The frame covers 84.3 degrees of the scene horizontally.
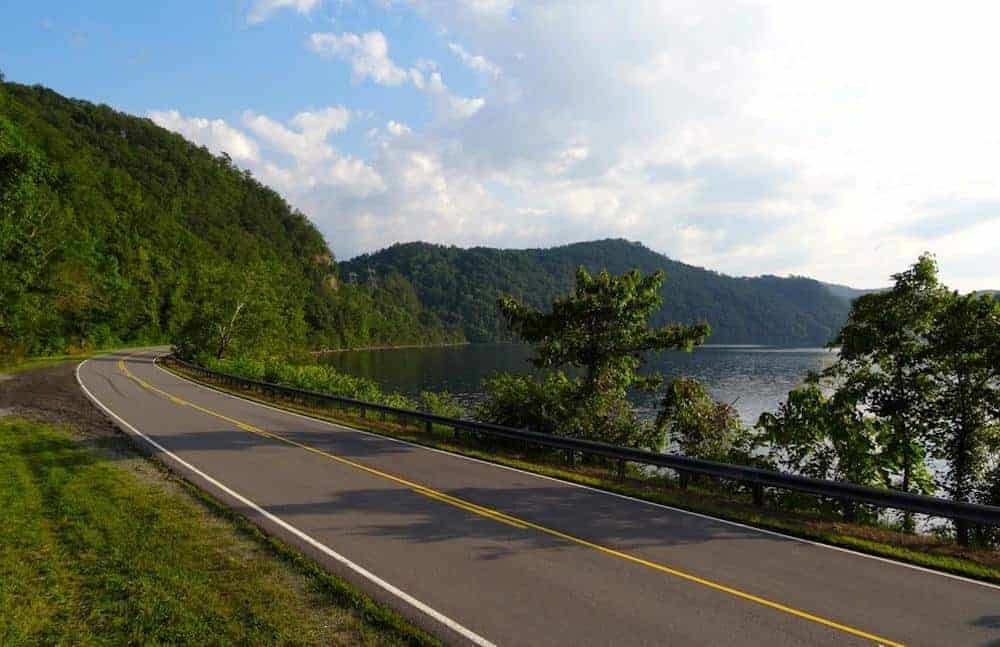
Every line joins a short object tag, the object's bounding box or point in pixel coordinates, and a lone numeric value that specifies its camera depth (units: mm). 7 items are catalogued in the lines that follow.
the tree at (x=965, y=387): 13539
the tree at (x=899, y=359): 14336
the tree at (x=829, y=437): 14008
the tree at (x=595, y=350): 19984
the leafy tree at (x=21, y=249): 34497
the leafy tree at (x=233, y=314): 52125
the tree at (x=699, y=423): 17781
